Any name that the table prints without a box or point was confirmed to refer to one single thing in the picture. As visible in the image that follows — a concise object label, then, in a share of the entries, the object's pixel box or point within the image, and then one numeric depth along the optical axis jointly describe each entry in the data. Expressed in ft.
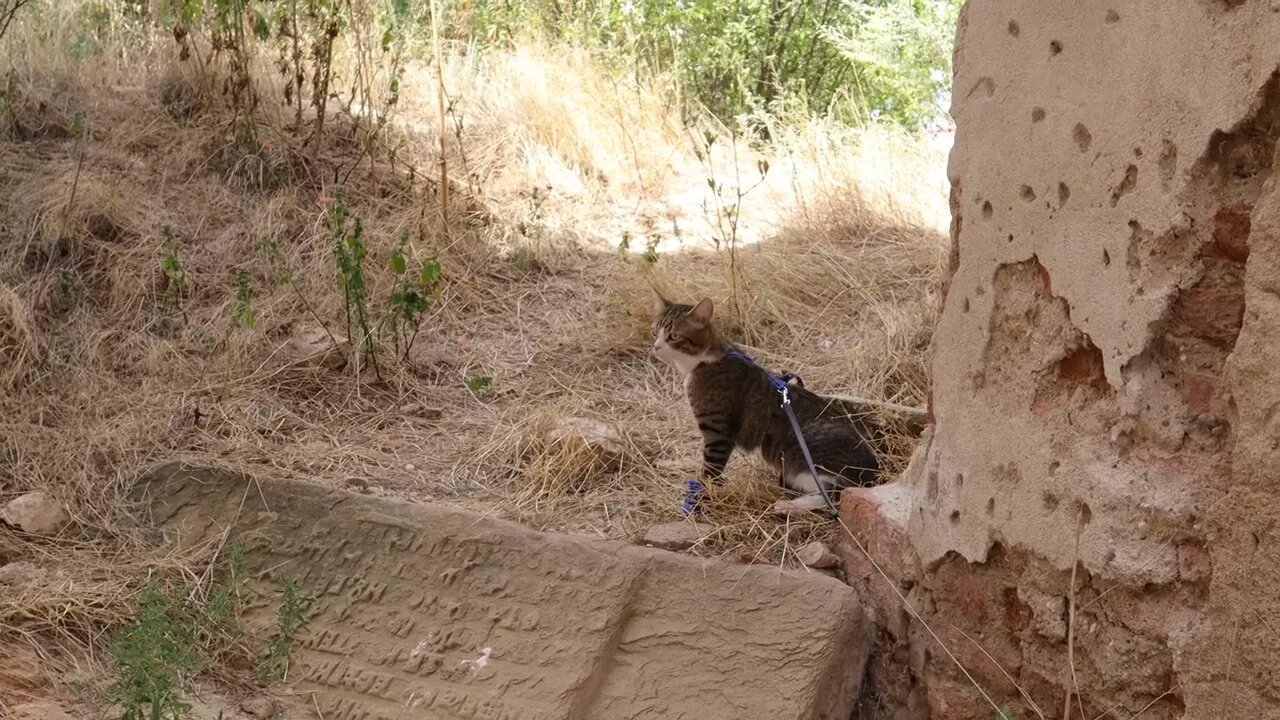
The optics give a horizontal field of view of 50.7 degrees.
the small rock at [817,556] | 12.82
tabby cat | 13.89
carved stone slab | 11.92
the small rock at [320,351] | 18.11
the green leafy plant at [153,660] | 9.74
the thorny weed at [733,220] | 19.07
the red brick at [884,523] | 12.00
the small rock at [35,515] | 14.21
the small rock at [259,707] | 12.28
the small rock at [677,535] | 13.33
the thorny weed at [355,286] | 16.92
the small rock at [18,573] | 13.35
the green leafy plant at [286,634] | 11.71
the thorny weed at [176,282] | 18.71
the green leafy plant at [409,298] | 17.78
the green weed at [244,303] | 17.39
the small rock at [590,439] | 15.42
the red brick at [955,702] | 11.14
